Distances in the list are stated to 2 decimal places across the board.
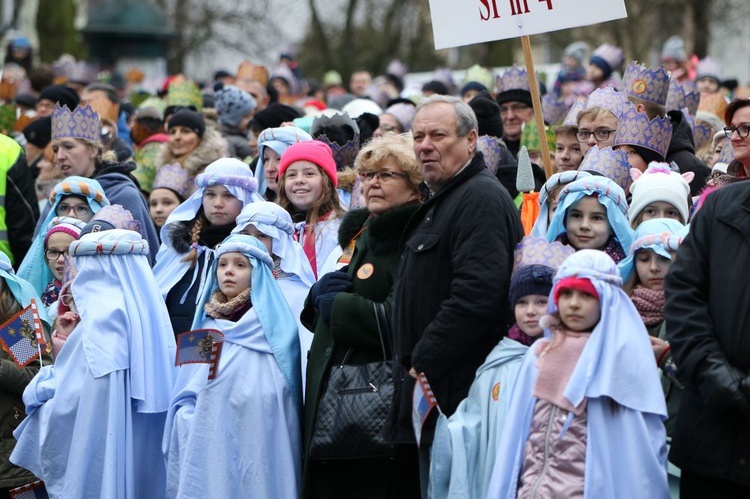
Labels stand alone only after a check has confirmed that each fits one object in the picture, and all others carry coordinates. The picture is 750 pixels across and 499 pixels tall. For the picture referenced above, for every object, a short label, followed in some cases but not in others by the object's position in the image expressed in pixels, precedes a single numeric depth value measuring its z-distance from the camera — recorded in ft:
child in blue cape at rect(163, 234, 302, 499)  38.96
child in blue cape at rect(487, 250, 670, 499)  29.85
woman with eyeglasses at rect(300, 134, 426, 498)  36.61
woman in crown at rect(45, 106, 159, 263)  54.27
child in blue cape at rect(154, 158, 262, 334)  45.68
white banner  39.86
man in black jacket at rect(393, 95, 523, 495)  32.97
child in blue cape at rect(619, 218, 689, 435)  33.14
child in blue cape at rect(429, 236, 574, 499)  32.76
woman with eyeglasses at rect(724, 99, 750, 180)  35.50
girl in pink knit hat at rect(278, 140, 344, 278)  45.25
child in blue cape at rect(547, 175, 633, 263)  36.42
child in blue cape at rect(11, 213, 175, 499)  41.06
